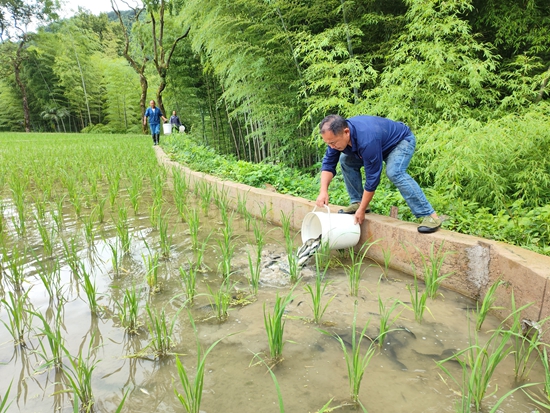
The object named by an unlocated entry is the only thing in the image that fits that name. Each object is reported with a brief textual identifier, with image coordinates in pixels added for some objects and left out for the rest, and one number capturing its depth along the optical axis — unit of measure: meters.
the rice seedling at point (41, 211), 3.15
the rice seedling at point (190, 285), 1.88
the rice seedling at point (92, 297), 1.70
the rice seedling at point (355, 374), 1.21
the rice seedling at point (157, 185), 3.27
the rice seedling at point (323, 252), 2.38
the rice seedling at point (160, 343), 1.49
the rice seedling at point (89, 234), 2.62
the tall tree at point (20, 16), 23.86
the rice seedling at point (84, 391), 1.20
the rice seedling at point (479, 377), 1.13
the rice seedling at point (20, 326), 1.56
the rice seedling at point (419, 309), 1.75
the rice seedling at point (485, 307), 1.58
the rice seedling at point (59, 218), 3.03
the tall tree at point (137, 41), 15.88
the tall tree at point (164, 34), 13.78
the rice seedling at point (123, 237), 2.50
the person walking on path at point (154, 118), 10.01
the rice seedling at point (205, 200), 3.64
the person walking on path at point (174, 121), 12.54
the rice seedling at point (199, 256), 2.20
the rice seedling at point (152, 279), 2.11
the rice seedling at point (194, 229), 2.66
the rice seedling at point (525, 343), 1.36
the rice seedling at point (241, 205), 3.25
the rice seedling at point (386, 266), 2.21
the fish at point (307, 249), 2.52
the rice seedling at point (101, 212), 3.25
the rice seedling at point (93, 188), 3.87
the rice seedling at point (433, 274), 1.88
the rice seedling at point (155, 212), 3.13
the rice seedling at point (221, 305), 1.80
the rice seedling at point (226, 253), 2.06
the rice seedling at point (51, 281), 1.89
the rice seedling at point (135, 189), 3.40
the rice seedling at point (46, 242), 2.45
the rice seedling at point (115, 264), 2.19
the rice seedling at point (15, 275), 2.04
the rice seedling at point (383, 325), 1.49
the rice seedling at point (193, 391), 1.11
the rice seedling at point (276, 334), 1.38
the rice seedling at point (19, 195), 2.91
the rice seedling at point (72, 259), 2.08
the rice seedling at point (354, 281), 2.08
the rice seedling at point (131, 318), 1.62
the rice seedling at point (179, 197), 3.42
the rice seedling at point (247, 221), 3.22
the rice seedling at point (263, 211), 3.21
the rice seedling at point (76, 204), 3.38
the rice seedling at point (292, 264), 2.19
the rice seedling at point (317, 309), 1.71
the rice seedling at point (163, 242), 2.54
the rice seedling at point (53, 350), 1.34
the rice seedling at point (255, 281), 2.06
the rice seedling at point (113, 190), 3.50
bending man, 2.38
